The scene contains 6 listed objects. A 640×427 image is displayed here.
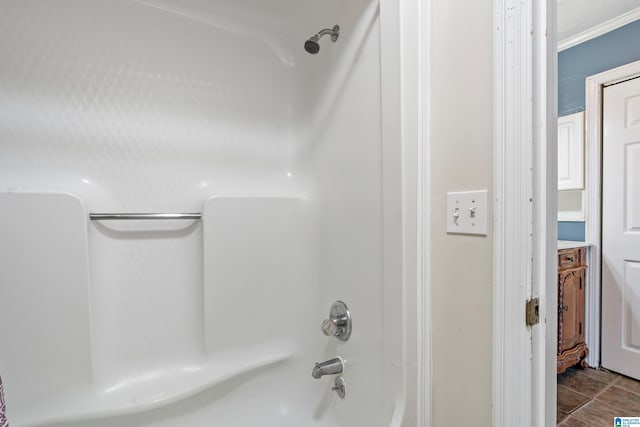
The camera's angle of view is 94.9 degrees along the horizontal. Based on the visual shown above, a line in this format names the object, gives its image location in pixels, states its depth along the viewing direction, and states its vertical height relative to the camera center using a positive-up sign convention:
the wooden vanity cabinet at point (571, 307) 1.97 -0.73
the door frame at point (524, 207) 0.63 -0.01
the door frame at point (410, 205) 0.80 +0.00
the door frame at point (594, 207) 2.15 -0.04
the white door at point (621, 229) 1.99 -0.19
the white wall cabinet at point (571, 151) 2.23 +0.39
